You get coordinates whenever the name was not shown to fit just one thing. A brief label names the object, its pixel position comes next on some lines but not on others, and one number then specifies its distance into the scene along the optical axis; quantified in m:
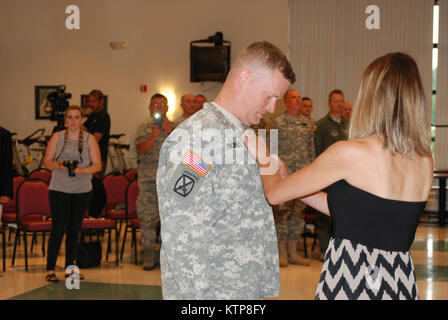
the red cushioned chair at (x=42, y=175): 7.84
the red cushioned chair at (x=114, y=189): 7.34
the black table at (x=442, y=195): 10.02
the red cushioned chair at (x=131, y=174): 8.35
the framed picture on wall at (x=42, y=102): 12.56
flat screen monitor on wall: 11.40
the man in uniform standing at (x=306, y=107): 8.35
